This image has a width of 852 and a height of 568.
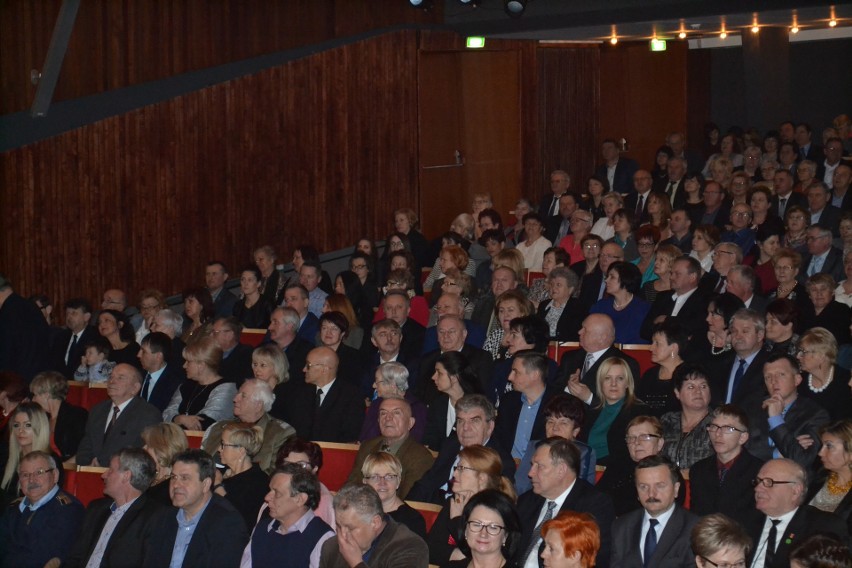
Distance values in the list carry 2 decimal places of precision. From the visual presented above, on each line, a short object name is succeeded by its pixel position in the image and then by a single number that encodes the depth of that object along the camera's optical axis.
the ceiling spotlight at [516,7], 10.01
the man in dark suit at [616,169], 11.97
